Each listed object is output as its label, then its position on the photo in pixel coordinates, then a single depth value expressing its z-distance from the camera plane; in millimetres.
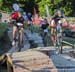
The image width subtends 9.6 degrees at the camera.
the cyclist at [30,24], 23511
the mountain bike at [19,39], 15125
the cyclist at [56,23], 16808
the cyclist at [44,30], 21086
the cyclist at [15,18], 14633
